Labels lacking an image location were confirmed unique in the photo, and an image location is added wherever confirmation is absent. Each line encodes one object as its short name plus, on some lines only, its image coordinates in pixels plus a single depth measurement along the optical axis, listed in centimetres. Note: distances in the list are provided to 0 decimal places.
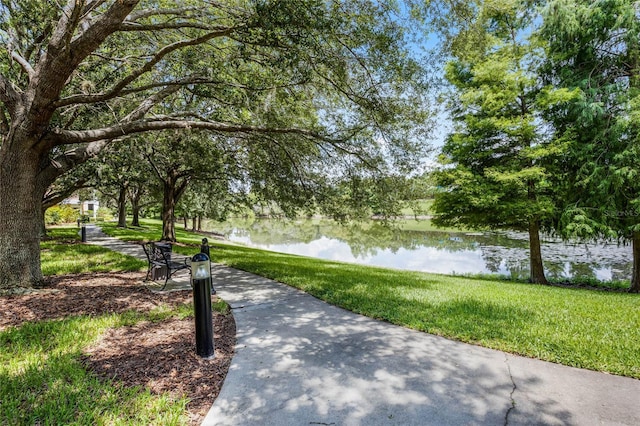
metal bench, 672
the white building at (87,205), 4425
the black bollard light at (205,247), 682
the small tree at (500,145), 1054
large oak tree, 478
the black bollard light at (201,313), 358
